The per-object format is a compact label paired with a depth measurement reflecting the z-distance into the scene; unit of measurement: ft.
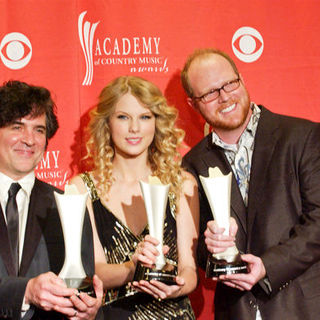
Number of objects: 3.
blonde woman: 7.54
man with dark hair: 5.96
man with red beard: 6.90
